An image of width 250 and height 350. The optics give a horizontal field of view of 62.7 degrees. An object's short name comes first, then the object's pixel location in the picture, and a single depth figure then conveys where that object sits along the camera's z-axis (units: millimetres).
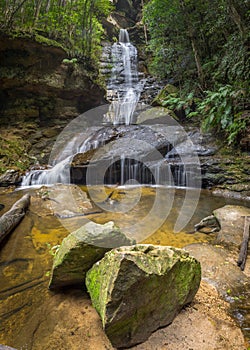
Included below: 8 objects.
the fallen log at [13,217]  3581
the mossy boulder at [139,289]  1587
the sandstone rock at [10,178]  7672
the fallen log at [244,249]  2844
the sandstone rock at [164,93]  11617
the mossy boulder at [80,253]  2191
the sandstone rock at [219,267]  2459
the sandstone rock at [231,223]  3459
